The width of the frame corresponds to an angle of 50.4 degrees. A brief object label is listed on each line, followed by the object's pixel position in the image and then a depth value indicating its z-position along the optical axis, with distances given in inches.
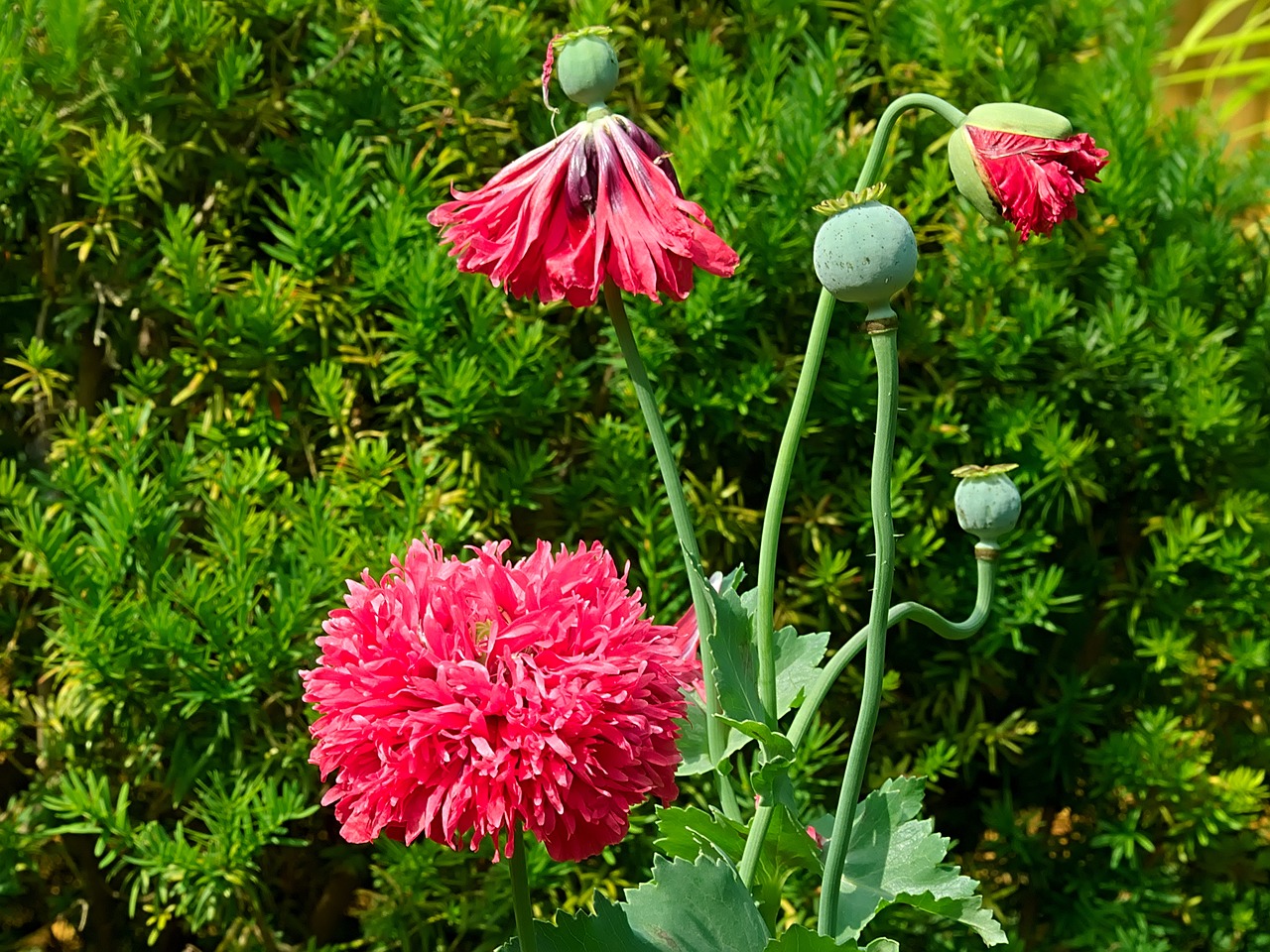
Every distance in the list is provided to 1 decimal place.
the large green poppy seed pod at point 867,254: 25.2
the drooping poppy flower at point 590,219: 28.8
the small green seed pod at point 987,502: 33.8
